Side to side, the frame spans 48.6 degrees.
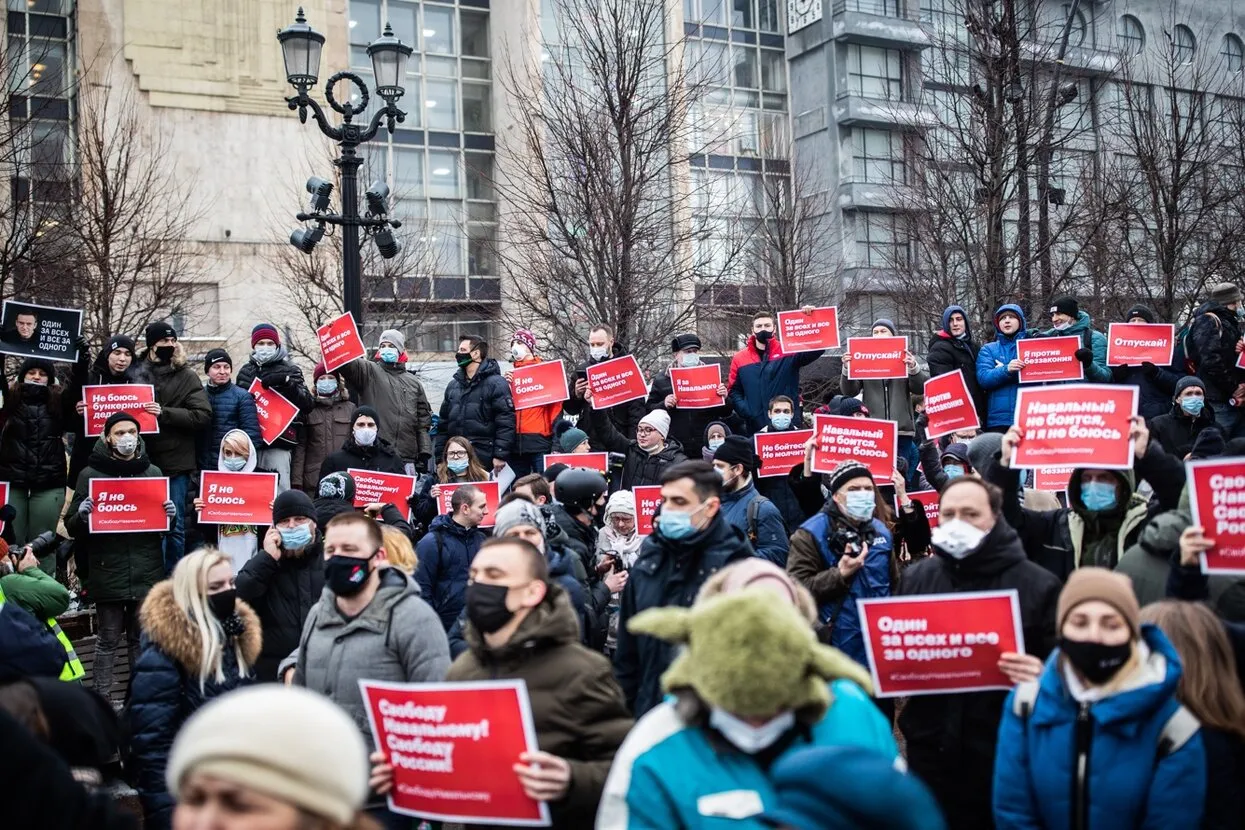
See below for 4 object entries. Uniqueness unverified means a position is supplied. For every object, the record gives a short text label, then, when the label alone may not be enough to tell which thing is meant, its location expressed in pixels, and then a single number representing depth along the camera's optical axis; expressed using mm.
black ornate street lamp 13609
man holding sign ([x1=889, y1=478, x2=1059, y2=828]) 5566
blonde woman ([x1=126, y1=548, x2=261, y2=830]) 5938
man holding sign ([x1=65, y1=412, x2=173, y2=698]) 10791
